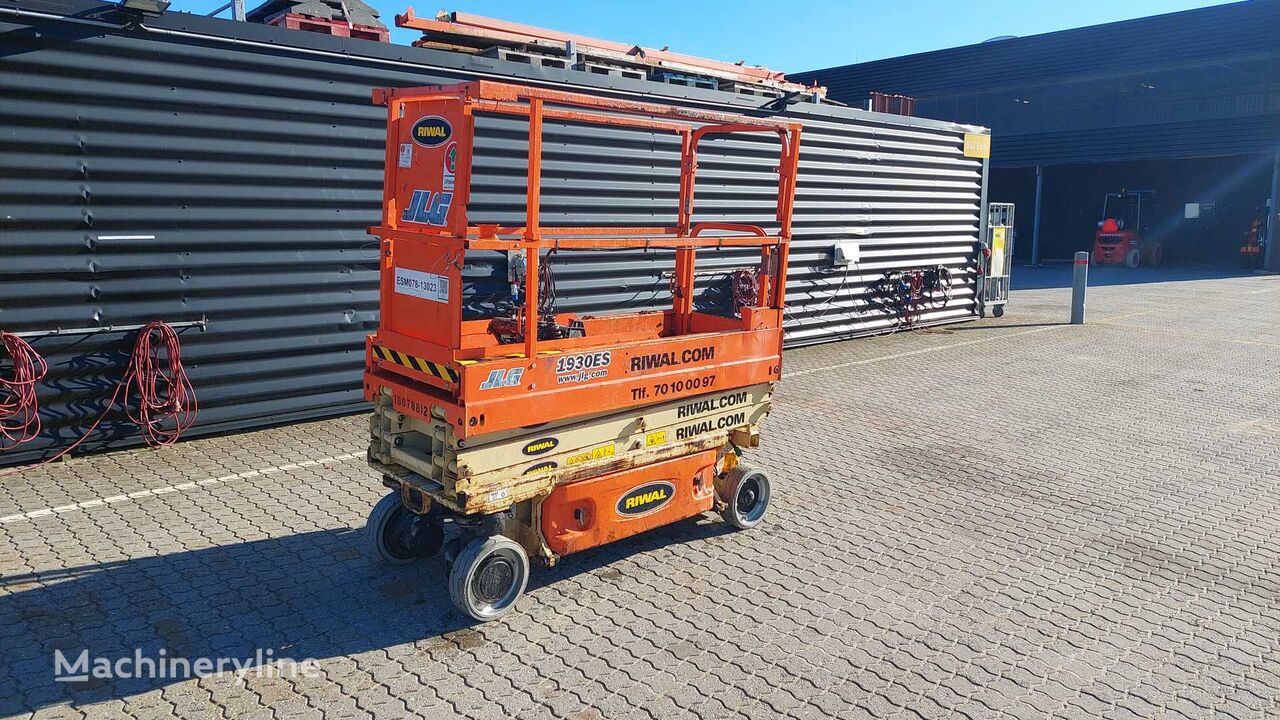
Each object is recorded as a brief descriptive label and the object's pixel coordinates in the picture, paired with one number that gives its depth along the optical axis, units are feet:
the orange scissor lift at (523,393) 14.69
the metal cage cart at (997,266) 52.08
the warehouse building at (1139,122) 87.40
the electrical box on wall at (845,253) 41.68
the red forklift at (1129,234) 94.43
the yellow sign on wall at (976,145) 48.49
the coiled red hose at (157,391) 23.13
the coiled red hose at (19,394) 21.34
